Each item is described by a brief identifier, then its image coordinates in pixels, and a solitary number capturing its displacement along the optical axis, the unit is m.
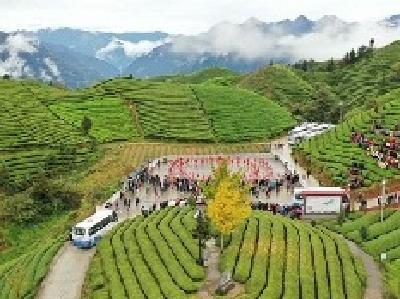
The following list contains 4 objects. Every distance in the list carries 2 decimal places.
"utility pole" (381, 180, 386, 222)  71.20
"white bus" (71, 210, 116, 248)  63.62
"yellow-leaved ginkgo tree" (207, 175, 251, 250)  55.88
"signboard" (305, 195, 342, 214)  72.00
